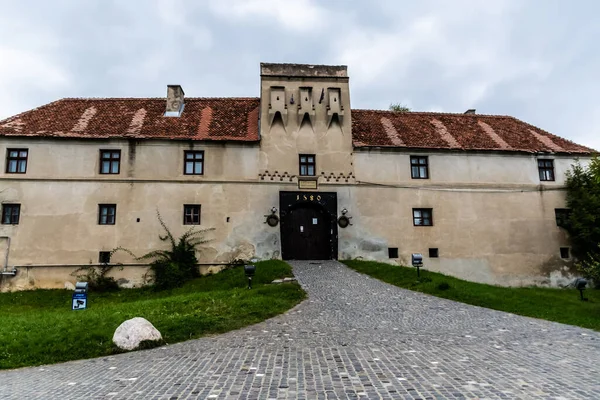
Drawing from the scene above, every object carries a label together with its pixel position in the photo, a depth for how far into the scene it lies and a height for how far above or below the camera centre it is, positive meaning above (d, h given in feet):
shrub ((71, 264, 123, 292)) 66.33 -5.53
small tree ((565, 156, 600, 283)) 71.31 +5.44
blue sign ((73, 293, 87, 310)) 46.34 -6.54
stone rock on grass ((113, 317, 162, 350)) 28.43 -6.53
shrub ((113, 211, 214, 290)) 65.57 -2.55
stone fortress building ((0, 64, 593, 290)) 68.23 +10.25
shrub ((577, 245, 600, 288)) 71.46 -5.76
